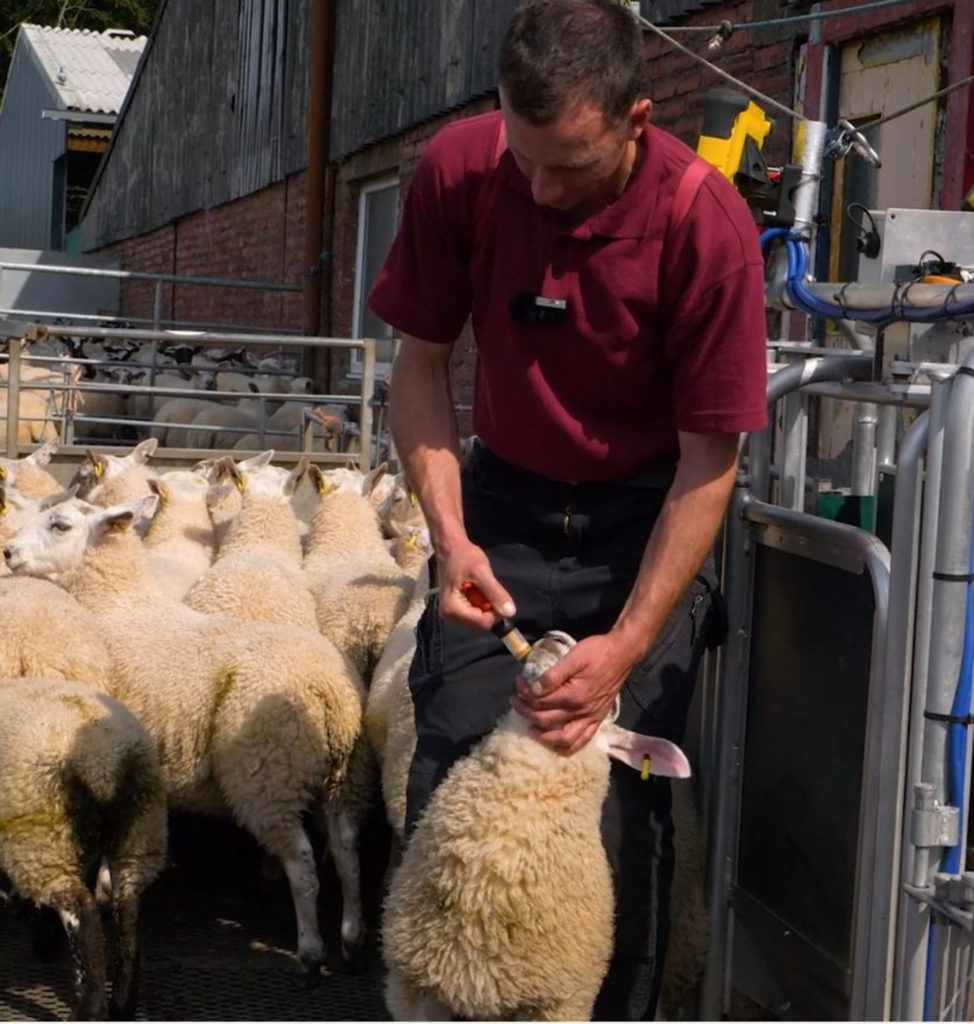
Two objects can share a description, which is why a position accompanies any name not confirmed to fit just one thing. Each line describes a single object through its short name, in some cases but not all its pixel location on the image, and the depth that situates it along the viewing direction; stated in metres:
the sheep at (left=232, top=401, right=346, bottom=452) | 11.74
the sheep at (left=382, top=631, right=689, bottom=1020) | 2.91
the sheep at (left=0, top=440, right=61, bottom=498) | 7.85
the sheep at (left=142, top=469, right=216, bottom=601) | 6.57
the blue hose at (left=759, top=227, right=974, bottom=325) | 3.13
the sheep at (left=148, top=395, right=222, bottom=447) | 13.45
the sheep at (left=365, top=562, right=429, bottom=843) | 4.38
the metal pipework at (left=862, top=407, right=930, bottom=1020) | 2.83
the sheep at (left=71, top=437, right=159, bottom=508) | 7.29
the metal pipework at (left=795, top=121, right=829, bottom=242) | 3.69
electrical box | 3.49
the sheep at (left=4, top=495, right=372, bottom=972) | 4.77
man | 2.80
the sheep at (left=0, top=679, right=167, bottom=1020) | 4.30
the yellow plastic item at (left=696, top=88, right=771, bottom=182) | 3.84
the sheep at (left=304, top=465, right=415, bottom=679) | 5.54
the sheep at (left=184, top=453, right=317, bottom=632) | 5.60
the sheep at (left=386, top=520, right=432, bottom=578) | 6.42
